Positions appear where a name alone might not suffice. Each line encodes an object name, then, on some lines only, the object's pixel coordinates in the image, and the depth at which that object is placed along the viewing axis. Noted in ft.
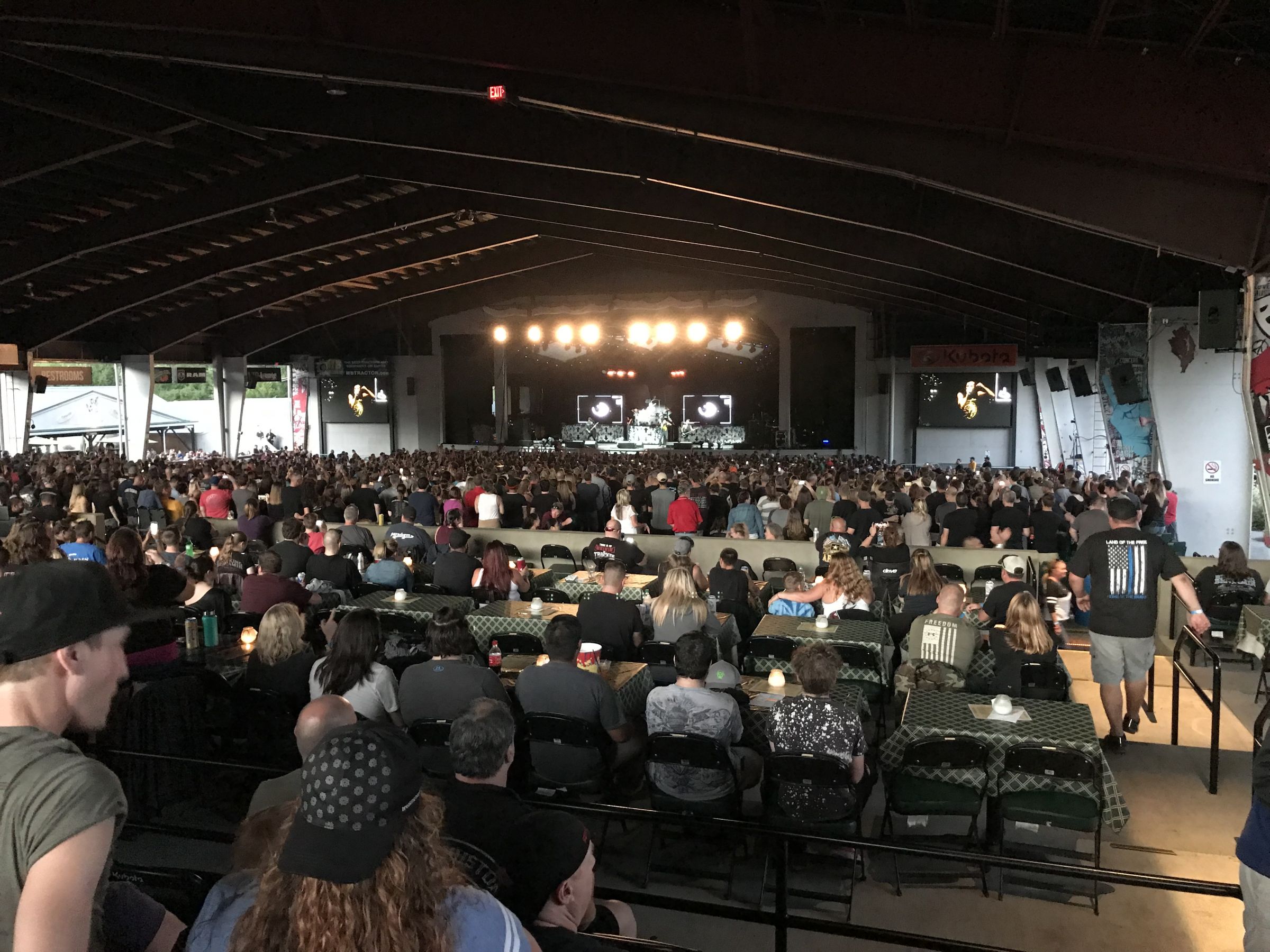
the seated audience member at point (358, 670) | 16.37
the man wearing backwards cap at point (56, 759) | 5.23
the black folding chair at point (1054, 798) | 15.05
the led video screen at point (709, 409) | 122.62
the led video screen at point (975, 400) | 94.94
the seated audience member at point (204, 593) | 23.49
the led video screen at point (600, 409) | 127.95
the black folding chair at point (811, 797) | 14.92
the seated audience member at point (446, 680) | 16.85
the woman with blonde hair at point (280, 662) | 18.65
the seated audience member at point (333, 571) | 28.40
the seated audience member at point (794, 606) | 26.68
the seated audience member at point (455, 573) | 29.89
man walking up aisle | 19.93
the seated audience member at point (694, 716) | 16.08
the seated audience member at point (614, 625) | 22.98
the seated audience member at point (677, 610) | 23.54
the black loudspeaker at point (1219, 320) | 31.53
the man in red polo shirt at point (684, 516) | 41.57
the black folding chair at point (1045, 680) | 20.22
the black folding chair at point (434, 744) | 16.21
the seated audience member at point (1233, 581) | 29.07
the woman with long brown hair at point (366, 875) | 5.15
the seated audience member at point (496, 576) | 29.43
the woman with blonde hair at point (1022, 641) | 20.06
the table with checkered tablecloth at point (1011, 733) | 15.75
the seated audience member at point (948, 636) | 21.50
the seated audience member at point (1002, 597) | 25.13
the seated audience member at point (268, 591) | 23.82
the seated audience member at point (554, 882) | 7.31
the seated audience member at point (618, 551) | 34.68
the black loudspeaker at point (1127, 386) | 48.11
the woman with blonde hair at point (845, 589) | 26.02
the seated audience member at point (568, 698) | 17.02
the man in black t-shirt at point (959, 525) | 38.88
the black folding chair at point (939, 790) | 15.57
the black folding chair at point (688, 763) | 15.52
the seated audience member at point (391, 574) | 30.17
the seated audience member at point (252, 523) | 38.78
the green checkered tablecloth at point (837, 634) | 22.54
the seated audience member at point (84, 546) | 27.76
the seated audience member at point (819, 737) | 15.23
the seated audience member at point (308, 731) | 10.64
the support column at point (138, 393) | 88.89
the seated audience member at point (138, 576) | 19.20
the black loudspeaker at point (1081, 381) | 61.16
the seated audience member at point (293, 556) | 29.91
